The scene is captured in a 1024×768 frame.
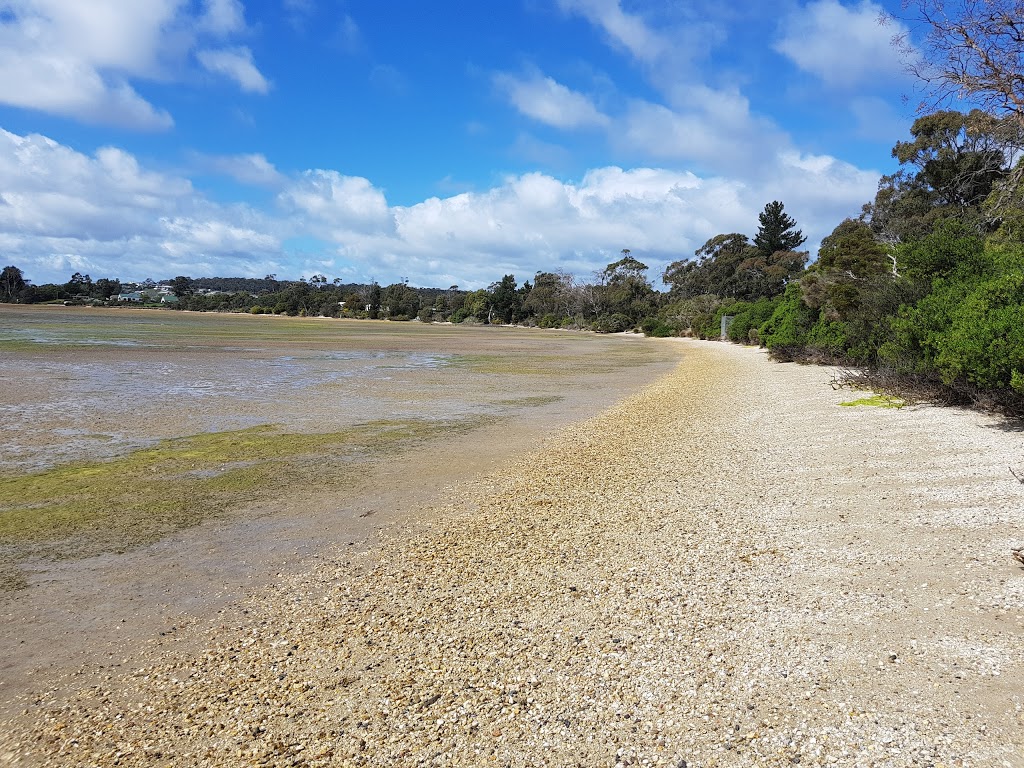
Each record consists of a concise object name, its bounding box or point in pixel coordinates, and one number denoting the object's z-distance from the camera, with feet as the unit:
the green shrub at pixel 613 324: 265.89
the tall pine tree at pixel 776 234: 232.12
